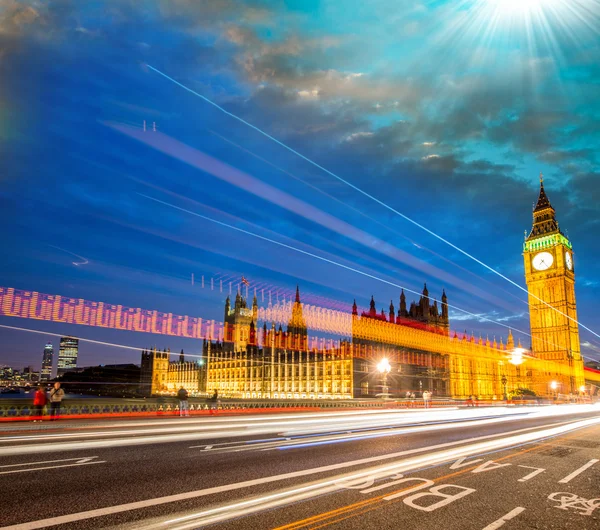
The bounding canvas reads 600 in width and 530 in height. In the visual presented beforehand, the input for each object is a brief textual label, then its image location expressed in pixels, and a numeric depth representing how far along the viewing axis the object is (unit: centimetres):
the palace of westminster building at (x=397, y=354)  8306
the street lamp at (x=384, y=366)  3941
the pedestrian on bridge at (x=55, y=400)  2236
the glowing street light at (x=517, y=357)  10481
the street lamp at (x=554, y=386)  9938
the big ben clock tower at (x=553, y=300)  11088
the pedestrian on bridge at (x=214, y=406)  3088
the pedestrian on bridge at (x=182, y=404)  2755
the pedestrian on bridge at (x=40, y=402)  2214
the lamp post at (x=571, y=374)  10900
